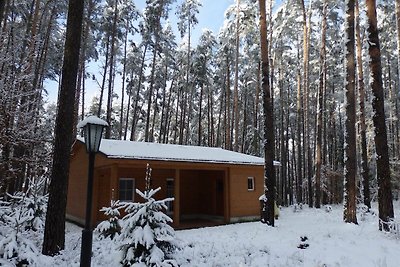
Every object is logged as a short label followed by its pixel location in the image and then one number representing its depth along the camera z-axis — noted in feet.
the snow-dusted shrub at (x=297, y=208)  69.00
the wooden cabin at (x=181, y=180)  44.19
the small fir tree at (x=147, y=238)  21.98
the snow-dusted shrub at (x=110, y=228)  31.02
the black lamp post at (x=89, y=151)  18.99
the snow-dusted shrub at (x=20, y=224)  22.62
